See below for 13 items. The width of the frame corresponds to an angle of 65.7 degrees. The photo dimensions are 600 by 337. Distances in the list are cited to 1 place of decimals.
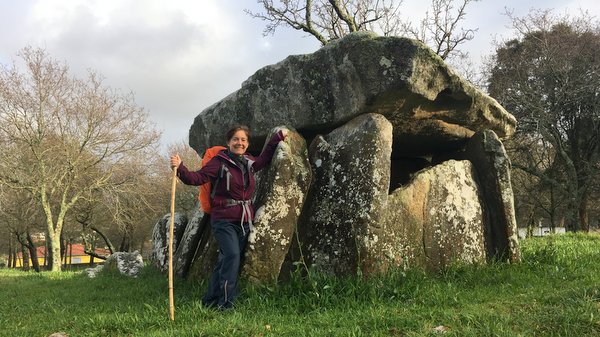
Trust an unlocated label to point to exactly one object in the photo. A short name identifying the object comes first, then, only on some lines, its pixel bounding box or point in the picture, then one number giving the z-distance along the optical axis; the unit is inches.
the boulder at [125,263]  421.0
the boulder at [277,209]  248.5
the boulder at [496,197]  298.5
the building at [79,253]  1803.9
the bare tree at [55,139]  824.9
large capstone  276.4
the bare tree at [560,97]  834.8
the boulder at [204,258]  278.4
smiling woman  228.1
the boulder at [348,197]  253.9
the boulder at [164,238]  382.0
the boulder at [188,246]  311.1
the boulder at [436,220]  268.8
